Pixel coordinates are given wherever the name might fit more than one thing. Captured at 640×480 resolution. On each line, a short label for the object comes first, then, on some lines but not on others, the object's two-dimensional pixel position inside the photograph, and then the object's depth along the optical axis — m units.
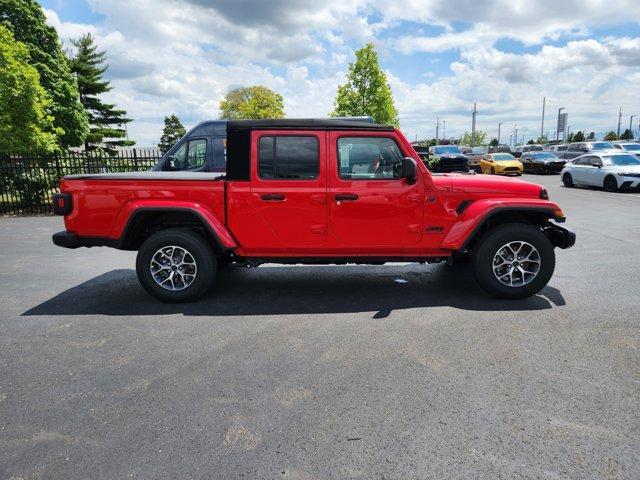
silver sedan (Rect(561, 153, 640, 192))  16.65
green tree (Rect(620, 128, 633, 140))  65.65
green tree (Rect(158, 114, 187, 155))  96.82
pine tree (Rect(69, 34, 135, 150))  47.19
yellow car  26.73
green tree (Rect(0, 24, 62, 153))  13.77
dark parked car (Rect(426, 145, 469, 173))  22.69
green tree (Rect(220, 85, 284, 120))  67.94
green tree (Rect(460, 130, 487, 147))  123.31
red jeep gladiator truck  4.78
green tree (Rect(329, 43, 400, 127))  32.19
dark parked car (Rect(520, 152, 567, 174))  28.31
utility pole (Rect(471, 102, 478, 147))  78.96
